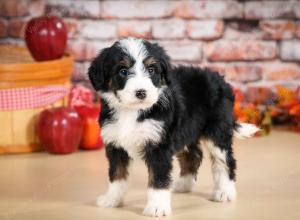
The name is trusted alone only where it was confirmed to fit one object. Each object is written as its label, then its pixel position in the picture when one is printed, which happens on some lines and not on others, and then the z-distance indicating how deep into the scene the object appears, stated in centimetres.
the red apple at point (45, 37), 451
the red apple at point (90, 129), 458
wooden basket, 435
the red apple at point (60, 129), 439
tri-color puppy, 291
